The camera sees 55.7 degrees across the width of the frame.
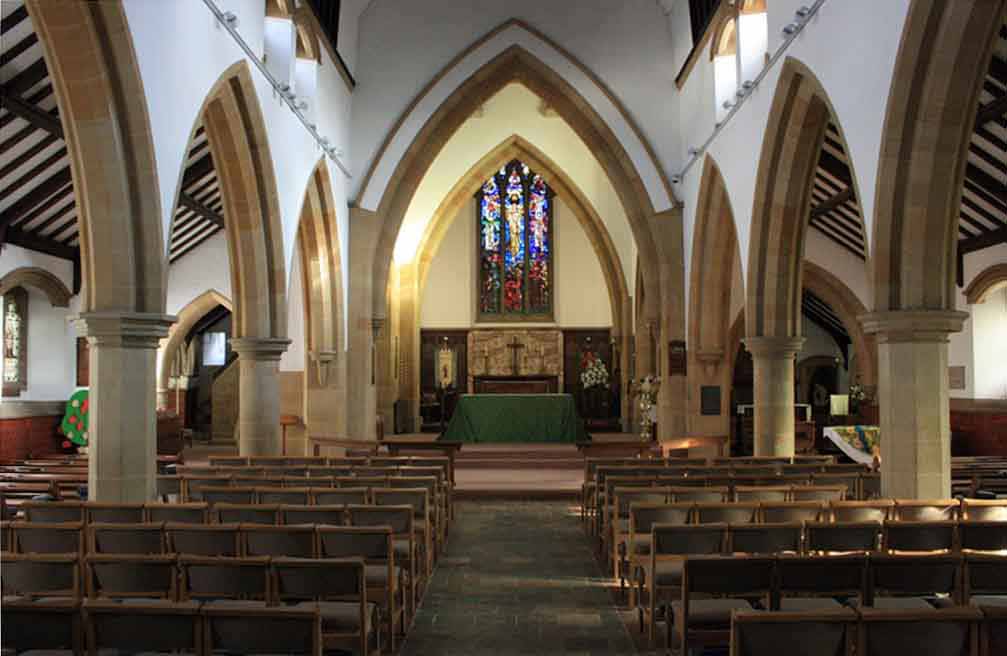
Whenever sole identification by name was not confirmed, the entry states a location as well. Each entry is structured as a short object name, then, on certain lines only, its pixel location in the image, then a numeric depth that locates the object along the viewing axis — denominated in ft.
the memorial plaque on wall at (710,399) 56.08
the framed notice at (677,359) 58.44
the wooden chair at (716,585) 15.58
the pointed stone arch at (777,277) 39.63
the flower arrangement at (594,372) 74.28
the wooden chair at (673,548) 18.44
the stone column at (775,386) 42.50
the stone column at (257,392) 42.19
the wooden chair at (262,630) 11.80
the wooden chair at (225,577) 15.16
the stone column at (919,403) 27.12
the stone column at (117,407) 26.76
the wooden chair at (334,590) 15.08
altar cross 86.74
